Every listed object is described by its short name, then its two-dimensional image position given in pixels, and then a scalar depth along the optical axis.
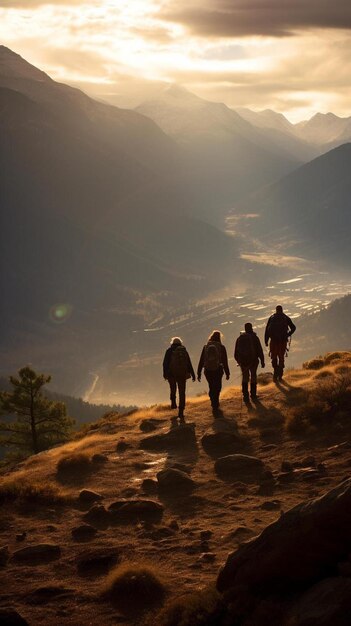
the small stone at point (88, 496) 19.67
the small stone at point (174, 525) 16.95
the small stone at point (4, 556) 15.76
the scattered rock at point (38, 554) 15.95
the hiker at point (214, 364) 26.98
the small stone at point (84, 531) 17.19
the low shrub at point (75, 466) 22.75
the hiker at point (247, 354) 27.92
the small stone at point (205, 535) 16.02
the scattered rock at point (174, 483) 19.72
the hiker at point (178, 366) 27.80
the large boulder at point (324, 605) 10.28
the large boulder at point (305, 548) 11.75
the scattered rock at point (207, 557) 14.78
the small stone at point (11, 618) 12.73
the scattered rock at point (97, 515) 18.08
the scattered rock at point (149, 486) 19.94
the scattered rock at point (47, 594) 13.94
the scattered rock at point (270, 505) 16.98
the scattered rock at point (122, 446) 25.01
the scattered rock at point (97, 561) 15.16
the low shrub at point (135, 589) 13.55
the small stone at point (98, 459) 23.55
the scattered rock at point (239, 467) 20.03
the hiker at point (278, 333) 30.34
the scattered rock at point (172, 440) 24.52
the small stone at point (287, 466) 19.55
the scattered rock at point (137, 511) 18.06
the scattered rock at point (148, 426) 27.48
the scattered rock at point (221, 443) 22.75
